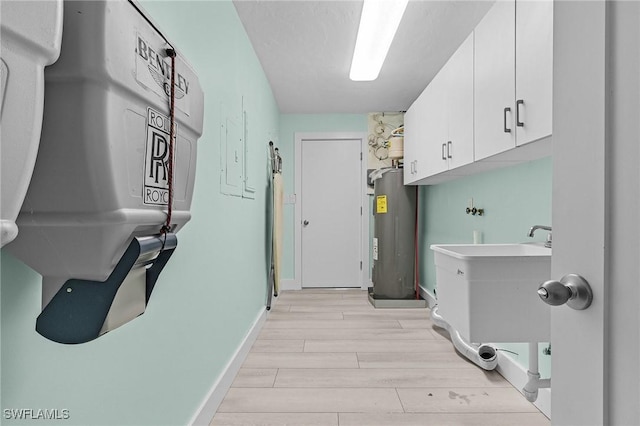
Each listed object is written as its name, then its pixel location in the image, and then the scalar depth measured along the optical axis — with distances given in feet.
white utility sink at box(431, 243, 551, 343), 5.04
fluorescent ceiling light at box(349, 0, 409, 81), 6.95
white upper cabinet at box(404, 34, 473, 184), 6.97
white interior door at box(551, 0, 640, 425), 1.83
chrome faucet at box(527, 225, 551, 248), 5.59
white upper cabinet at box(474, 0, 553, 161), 4.55
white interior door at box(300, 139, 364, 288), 16.21
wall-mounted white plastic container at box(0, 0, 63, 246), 1.40
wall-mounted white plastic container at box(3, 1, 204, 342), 2.00
